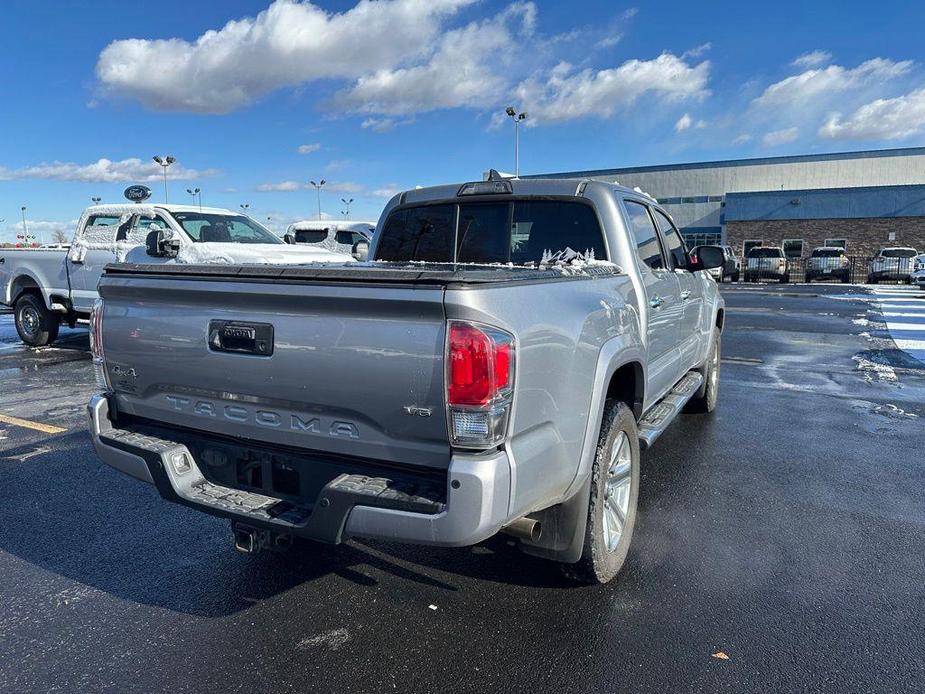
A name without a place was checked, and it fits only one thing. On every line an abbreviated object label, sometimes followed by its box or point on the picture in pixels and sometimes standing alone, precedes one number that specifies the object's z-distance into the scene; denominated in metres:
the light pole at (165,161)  24.49
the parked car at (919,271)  23.42
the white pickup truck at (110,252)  9.48
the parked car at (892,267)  28.36
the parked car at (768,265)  31.42
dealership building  42.47
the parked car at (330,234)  18.94
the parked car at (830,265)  31.14
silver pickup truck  2.27
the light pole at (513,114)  33.06
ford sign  12.30
